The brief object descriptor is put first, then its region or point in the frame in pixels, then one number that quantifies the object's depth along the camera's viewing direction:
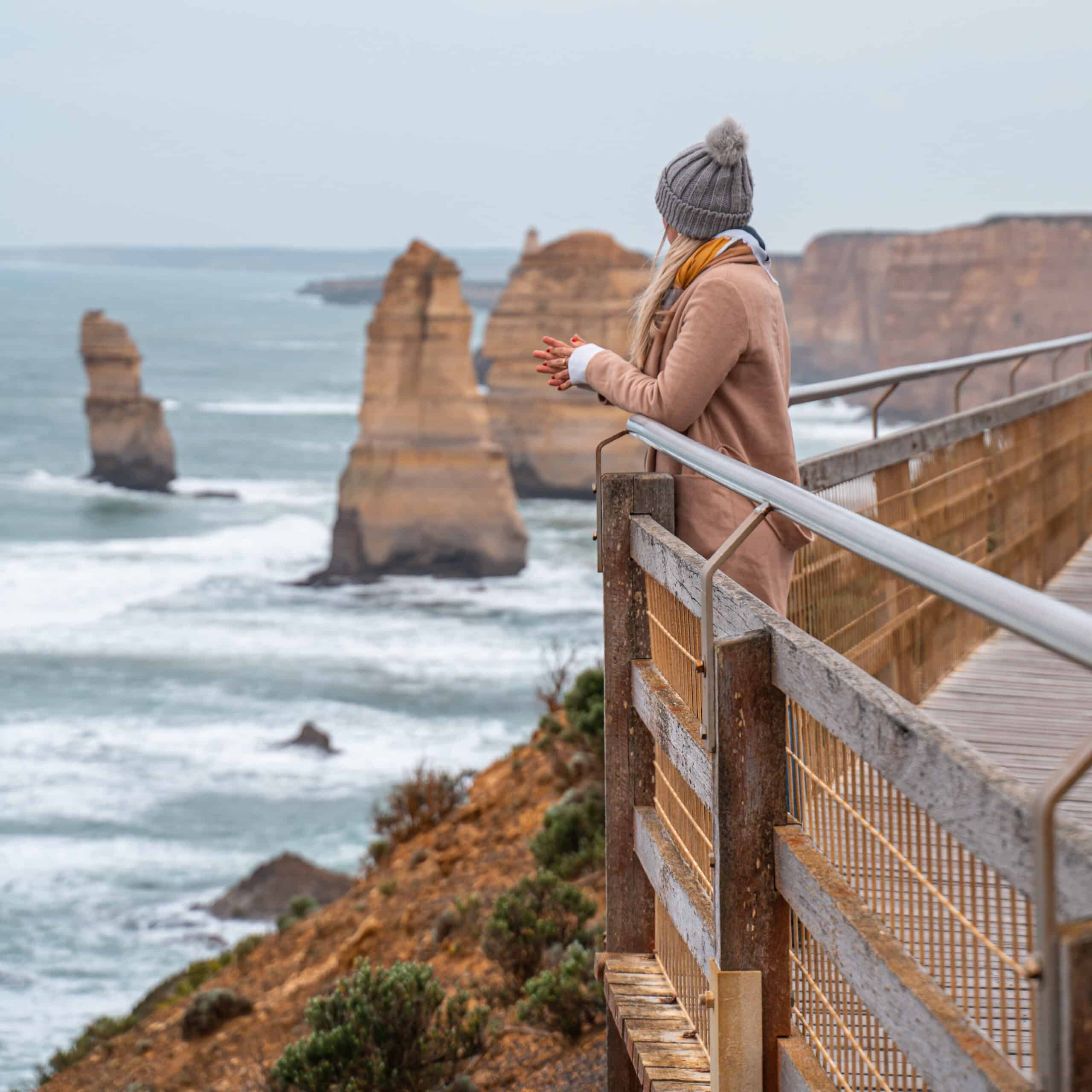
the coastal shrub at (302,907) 14.33
